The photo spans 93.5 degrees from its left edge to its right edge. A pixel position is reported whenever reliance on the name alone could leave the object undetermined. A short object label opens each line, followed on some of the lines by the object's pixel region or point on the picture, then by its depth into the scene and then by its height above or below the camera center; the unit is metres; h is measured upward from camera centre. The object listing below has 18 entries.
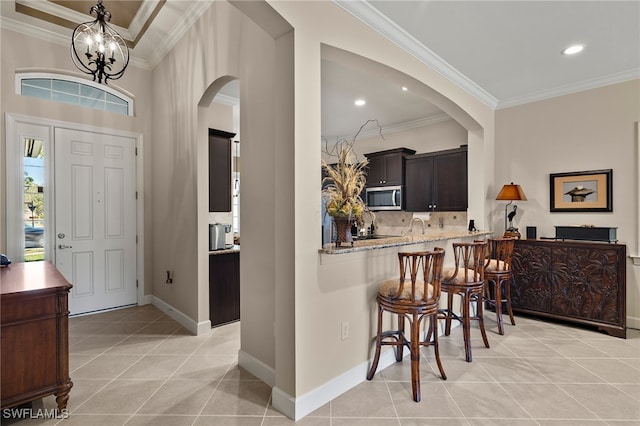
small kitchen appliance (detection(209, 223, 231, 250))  3.48 -0.28
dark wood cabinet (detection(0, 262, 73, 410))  1.73 -0.77
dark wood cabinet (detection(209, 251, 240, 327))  3.36 -0.87
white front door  3.68 -0.07
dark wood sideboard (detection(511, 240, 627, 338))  3.20 -0.82
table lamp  3.86 +0.21
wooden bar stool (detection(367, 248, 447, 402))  2.13 -0.66
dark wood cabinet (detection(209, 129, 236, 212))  3.56 +0.50
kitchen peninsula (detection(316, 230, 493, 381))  2.05 -0.63
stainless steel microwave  5.39 +0.26
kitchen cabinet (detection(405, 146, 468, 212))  4.60 +0.49
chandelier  2.42 +1.44
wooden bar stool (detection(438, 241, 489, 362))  2.68 -0.65
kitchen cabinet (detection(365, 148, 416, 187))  5.33 +0.82
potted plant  2.17 +0.12
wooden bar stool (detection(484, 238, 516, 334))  3.24 -0.64
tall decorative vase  2.19 -0.13
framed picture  3.55 +0.24
